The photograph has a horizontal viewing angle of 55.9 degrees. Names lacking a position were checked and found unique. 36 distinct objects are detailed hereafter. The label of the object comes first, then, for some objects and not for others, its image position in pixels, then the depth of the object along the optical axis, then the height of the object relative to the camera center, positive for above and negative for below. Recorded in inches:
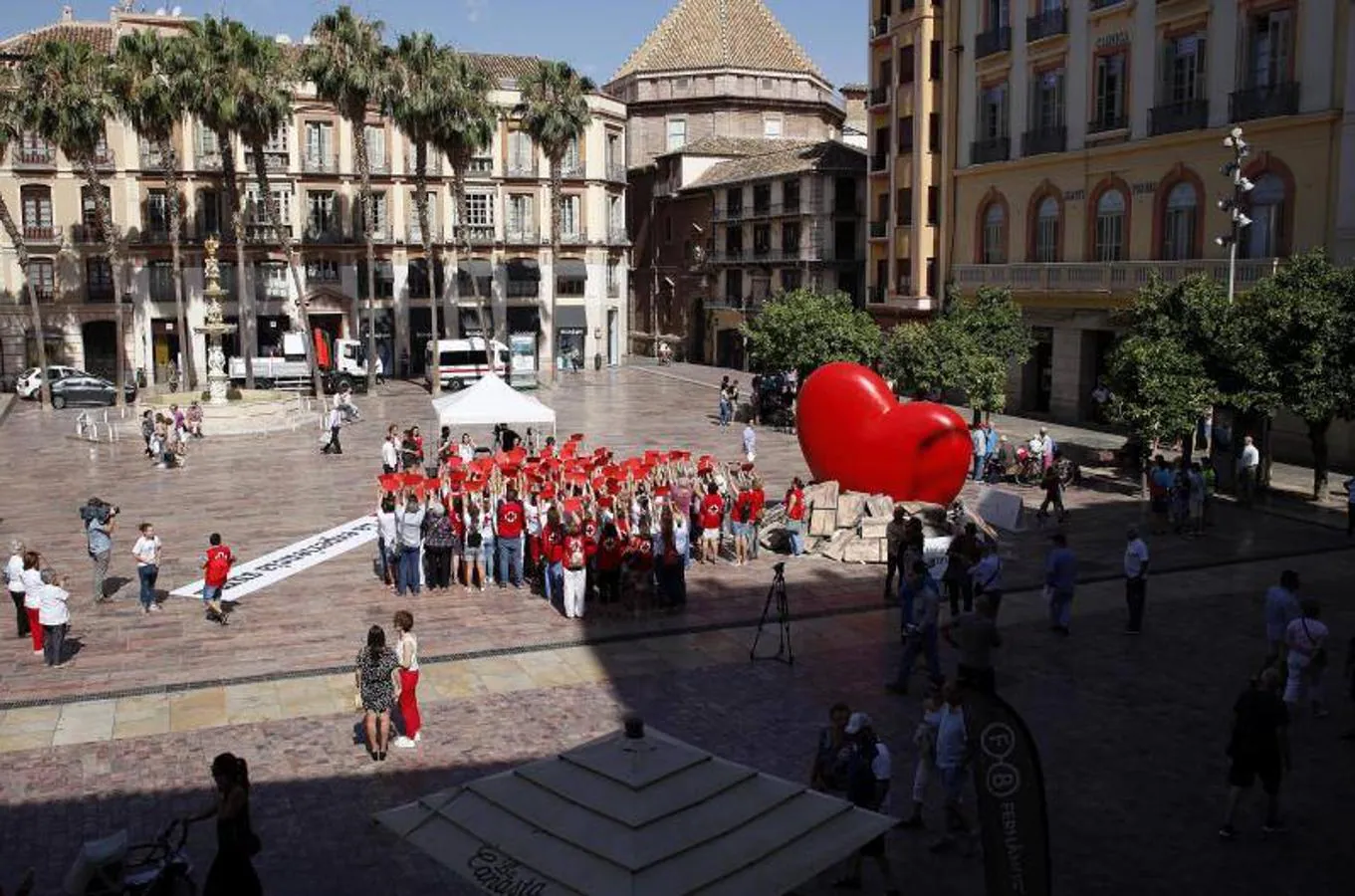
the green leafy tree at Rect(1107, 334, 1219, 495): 1066.7 -87.2
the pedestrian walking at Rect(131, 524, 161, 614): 724.0 -148.9
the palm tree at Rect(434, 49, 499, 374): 2031.3 +285.0
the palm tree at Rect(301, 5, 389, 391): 1930.4 +351.3
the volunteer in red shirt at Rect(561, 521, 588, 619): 711.7 -156.7
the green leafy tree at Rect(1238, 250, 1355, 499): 1021.8 -41.8
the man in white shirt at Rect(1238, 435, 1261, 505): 1074.1 -154.8
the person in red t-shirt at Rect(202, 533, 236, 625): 690.8 -150.1
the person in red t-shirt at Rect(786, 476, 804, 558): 882.8 -154.9
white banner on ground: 794.8 -179.5
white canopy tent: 1141.1 -104.0
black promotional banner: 301.0 -121.3
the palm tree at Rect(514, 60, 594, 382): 2166.6 +314.7
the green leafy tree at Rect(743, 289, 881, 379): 1605.6 -56.3
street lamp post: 1092.5 +85.1
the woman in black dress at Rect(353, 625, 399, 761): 491.2 -146.6
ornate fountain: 1601.9 -43.9
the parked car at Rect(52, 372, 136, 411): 1899.6 -141.5
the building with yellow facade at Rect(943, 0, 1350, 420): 1321.4 +163.6
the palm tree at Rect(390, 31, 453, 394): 1993.1 +318.9
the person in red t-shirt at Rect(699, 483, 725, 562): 852.6 -155.7
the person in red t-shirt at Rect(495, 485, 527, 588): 778.2 -147.0
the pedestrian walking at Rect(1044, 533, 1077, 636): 685.9 -158.0
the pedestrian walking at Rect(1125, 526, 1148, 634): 696.4 -159.3
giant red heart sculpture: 879.7 -104.5
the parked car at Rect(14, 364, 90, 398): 1984.5 -129.4
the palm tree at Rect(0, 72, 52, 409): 1765.5 +226.7
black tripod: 651.4 -172.4
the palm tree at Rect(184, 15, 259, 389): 1807.3 +315.5
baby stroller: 346.0 -160.9
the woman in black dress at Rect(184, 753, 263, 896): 361.7 -156.9
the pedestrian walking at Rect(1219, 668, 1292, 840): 438.0 -156.7
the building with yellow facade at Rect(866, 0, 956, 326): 1967.3 +209.6
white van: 2185.0 -118.2
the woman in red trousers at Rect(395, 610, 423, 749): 509.1 -155.3
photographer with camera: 737.0 -137.1
